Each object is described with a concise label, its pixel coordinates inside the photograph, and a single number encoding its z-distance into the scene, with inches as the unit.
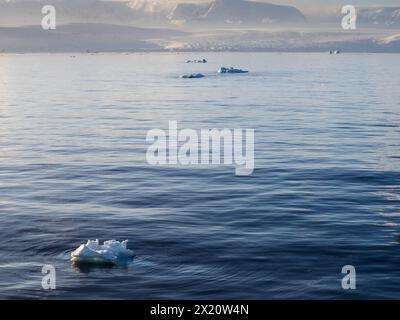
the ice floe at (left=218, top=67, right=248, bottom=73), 6003.9
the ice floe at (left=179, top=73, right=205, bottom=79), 5491.1
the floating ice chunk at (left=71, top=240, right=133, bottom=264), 935.0
